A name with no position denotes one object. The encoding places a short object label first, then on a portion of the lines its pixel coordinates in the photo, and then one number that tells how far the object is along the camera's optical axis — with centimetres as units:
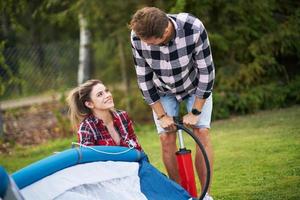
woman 401
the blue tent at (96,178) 346
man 362
